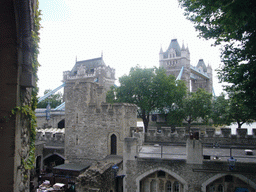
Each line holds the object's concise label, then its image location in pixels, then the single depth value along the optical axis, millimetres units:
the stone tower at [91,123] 16016
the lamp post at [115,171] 11430
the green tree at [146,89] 27109
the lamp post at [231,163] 10477
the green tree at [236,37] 5277
